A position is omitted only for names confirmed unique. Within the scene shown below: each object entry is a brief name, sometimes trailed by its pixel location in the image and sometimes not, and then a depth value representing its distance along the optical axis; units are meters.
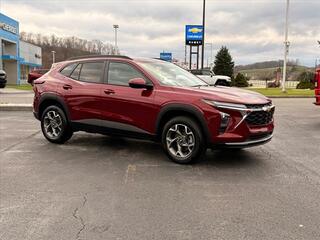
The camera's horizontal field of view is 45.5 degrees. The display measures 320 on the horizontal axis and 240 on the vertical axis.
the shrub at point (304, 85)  38.59
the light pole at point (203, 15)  33.50
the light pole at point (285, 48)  27.69
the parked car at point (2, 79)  23.73
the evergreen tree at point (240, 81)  46.50
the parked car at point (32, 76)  16.09
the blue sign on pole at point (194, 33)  37.75
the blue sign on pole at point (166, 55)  55.22
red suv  5.67
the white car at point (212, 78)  25.33
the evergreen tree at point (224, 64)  50.88
